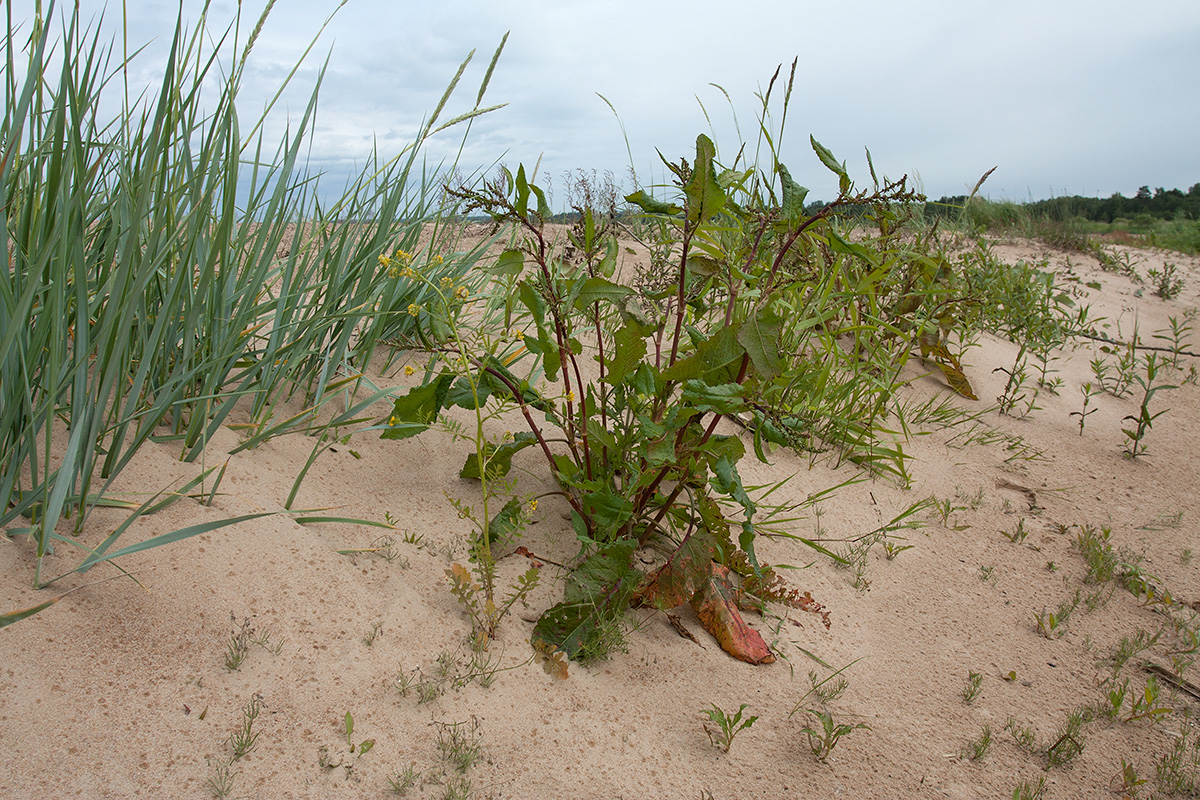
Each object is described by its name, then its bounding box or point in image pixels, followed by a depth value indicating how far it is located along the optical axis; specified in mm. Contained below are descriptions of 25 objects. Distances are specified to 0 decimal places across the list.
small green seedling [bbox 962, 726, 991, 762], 1506
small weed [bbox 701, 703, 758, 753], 1420
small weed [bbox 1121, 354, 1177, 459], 3154
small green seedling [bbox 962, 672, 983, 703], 1684
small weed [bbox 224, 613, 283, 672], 1283
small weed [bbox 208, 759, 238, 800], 1094
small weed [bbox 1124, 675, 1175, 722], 1620
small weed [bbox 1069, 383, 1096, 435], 3295
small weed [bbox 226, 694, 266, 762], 1153
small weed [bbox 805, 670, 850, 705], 1604
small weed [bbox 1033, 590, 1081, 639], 1965
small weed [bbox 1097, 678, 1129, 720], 1636
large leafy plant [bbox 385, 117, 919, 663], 1499
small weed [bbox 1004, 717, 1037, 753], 1550
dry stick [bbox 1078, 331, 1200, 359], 4593
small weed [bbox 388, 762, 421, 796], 1188
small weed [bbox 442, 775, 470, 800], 1194
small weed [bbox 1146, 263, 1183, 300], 6348
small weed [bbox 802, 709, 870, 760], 1438
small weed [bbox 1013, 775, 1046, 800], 1384
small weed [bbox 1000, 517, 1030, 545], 2414
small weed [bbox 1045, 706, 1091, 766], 1513
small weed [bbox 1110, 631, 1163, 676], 1852
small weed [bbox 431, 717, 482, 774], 1265
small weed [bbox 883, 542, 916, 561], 2221
